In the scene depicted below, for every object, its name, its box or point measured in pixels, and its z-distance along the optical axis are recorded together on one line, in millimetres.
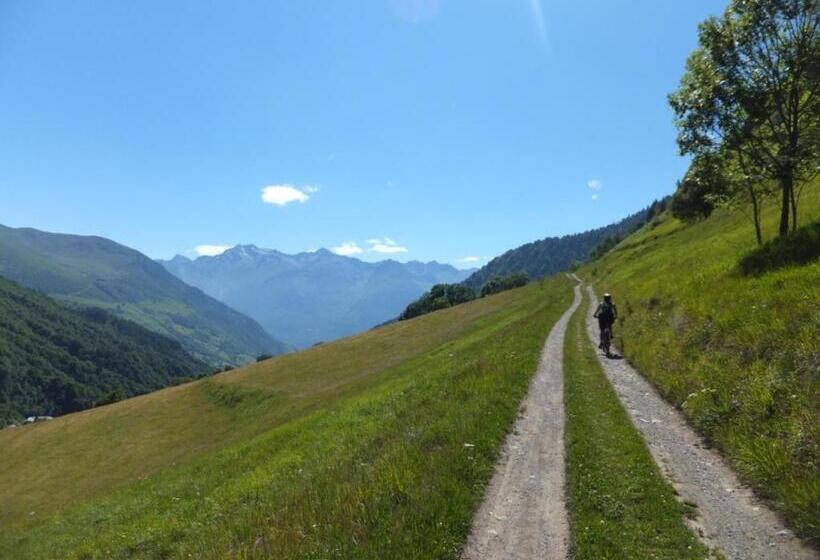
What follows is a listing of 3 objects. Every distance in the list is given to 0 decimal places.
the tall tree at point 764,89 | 23344
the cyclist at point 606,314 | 28797
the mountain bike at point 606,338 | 28297
